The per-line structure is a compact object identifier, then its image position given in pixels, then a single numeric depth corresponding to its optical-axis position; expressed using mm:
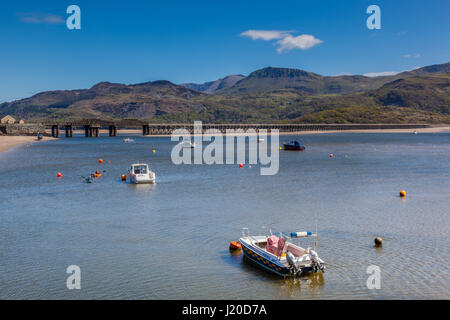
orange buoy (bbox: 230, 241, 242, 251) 28172
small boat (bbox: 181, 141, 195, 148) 132625
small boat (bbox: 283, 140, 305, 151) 120975
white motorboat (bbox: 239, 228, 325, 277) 23469
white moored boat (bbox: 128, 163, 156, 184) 56000
